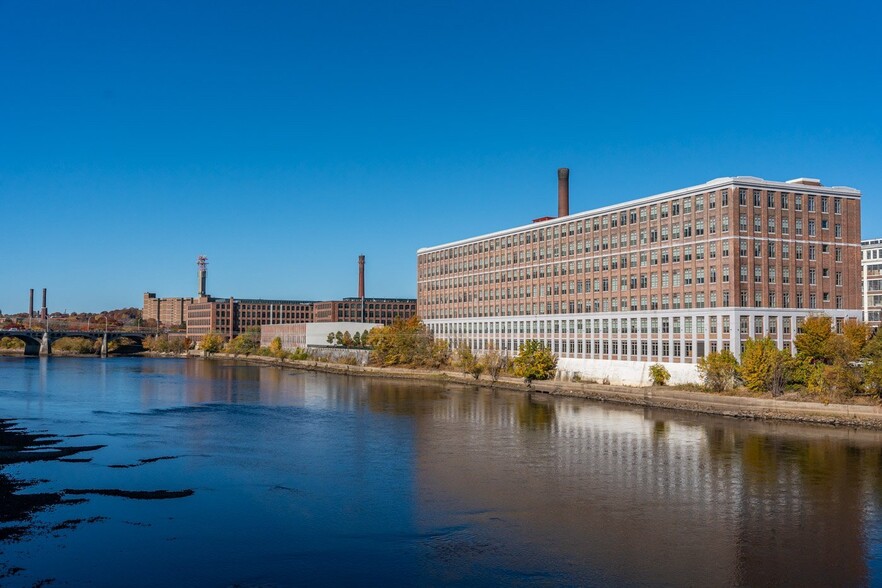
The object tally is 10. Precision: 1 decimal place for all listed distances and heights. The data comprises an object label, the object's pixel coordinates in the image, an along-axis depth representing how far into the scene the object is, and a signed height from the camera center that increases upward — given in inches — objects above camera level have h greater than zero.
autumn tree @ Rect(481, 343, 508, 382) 4522.6 -270.5
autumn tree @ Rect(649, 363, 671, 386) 3476.9 -260.0
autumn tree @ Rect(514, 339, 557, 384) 4178.2 -250.4
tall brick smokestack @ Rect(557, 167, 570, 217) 4758.9 +797.8
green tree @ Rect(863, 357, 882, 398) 2551.7 -194.0
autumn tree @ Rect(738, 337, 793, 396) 2893.7 -187.7
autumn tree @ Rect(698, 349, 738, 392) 3090.6 -209.9
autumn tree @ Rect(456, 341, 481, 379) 4762.1 -268.0
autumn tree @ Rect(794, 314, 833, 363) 3120.1 -78.6
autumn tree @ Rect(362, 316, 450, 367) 5438.0 -199.6
